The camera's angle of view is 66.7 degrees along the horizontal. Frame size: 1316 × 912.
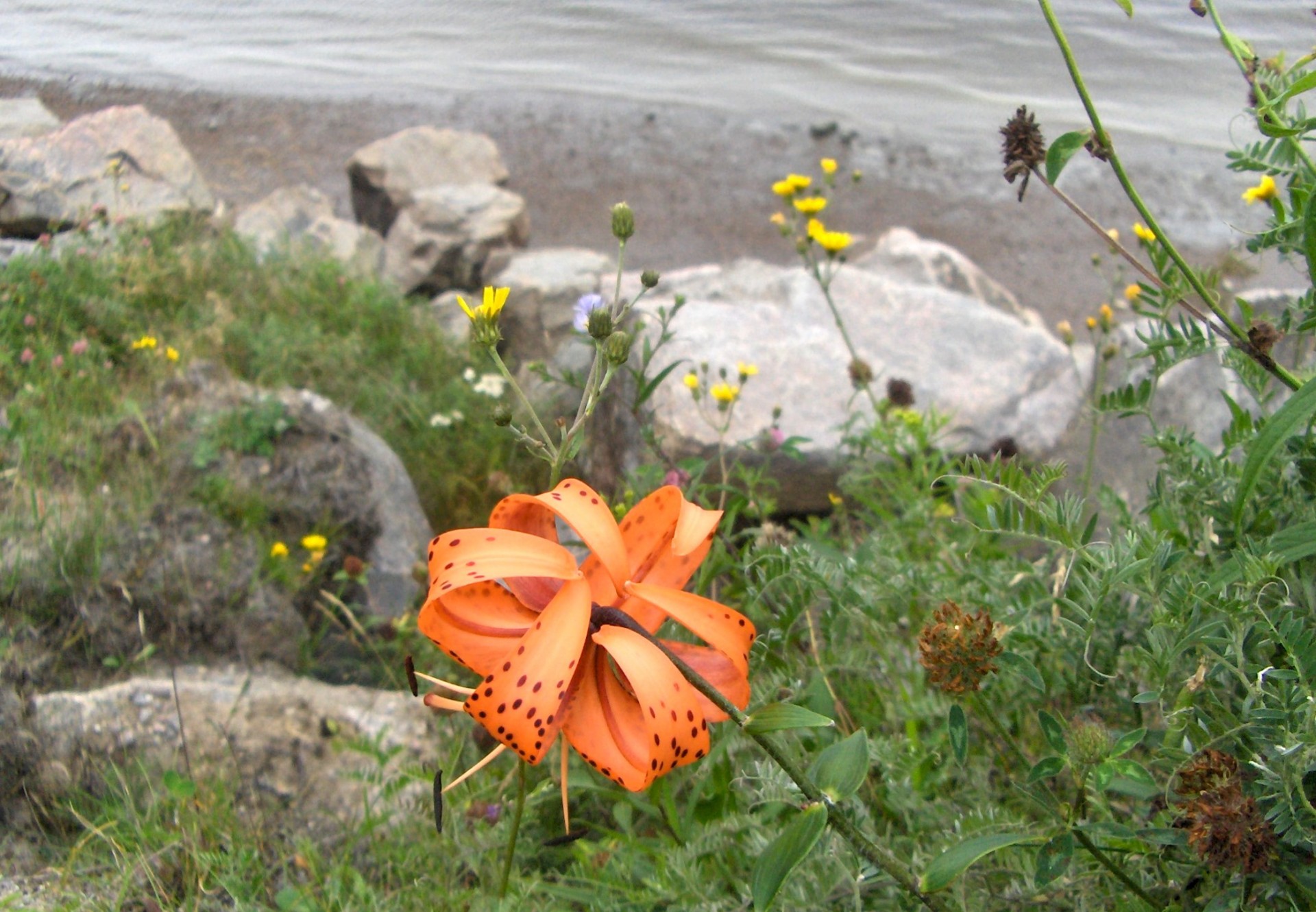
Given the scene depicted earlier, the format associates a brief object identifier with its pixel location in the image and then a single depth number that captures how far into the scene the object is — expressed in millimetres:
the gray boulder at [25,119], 2305
